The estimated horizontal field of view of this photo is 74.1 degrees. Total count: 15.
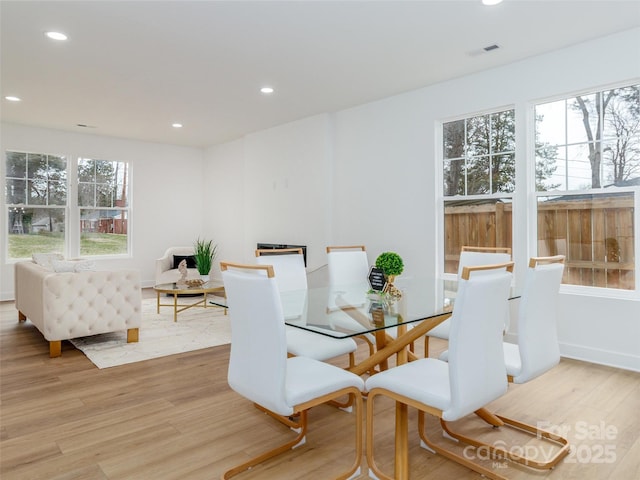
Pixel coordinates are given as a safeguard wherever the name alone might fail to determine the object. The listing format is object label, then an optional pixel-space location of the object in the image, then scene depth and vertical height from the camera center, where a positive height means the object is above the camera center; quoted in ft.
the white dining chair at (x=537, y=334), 6.48 -1.54
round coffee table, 16.66 -1.96
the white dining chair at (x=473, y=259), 9.57 -0.51
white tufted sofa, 12.22 -1.86
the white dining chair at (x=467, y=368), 5.15 -1.65
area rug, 12.44 -3.26
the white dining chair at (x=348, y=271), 9.90 -0.91
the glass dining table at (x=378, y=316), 6.12 -1.28
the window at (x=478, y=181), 14.03 +1.97
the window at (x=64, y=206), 21.98 +2.00
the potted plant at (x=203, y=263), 20.95 -1.11
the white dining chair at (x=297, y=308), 8.04 -1.26
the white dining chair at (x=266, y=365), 5.48 -1.71
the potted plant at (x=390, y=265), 8.98 -0.56
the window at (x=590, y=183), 11.60 +1.57
